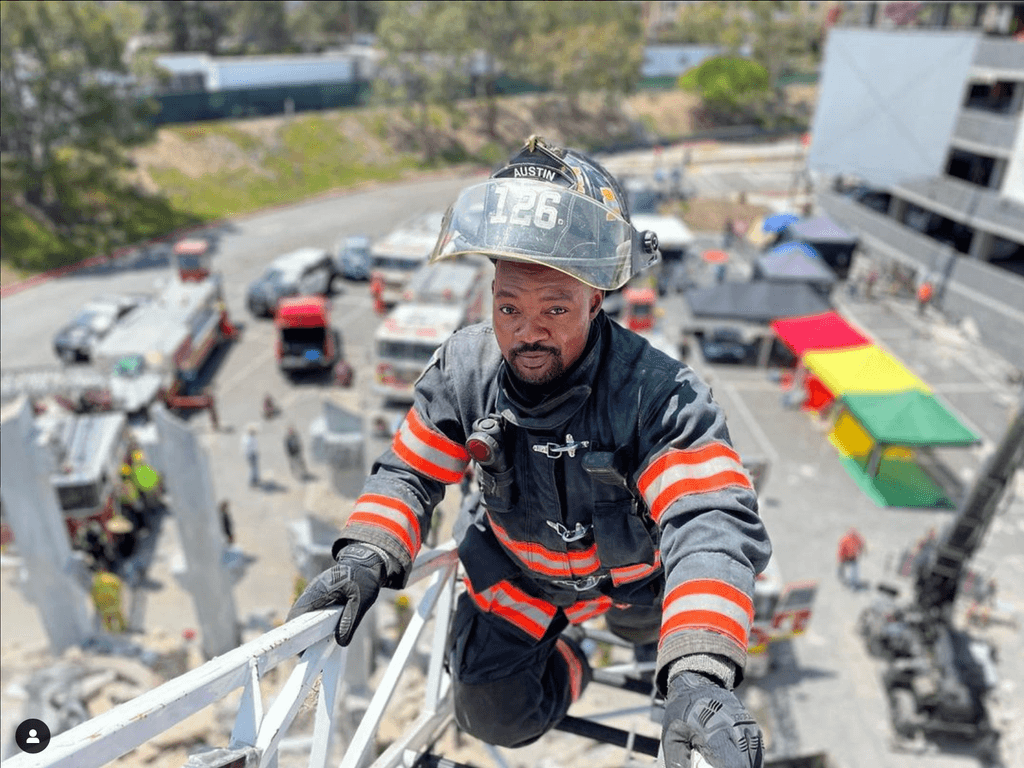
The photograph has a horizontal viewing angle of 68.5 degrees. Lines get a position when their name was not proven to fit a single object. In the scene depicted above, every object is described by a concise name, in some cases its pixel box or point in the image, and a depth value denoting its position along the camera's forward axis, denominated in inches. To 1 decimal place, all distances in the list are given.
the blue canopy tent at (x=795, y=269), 1023.0
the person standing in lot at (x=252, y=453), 667.4
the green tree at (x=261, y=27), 2009.1
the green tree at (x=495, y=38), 1194.6
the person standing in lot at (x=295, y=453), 682.2
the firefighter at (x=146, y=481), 610.2
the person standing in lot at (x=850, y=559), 569.0
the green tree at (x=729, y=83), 1822.1
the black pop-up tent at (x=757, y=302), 893.8
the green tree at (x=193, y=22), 1950.1
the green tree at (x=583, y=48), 1082.7
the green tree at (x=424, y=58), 1533.0
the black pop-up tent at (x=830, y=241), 1229.1
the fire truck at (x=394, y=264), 1040.2
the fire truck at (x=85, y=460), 518.6
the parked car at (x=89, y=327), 792.3
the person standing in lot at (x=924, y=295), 1117.1
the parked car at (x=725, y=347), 952.9
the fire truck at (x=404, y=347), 766.5
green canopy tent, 647.1
